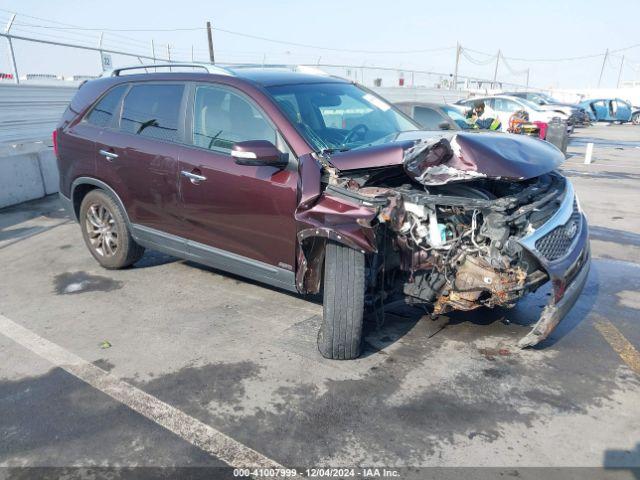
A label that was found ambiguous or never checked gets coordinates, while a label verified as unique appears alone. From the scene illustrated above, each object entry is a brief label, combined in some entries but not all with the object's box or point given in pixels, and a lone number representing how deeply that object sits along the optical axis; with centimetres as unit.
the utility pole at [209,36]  3375
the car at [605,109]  2839
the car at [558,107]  2184
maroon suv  326
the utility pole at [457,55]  5269
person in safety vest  1077
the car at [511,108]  2005
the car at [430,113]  1086
